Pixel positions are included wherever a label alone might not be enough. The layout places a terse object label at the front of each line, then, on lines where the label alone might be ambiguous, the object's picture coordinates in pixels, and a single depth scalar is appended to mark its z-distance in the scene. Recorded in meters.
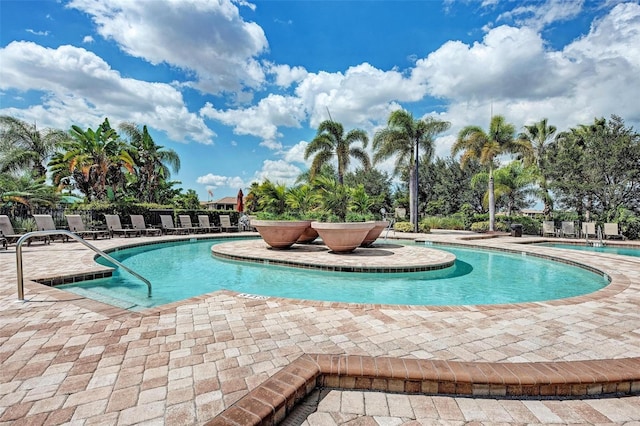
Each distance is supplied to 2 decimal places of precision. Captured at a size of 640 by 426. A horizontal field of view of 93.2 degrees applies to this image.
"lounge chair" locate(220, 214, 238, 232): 18.38
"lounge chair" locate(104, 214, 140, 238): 14.35
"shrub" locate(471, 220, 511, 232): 19.03
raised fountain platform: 7.45
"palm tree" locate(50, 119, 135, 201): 17.53
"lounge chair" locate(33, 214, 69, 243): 11.88
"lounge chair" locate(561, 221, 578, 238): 16.17
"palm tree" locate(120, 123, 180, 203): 23.30
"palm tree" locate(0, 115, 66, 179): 20.02
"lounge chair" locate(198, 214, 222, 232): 17.86
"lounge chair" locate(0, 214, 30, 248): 10.56
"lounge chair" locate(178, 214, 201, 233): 17.22
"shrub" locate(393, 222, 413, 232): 18.24
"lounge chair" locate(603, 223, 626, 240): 14.65
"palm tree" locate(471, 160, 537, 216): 19.97
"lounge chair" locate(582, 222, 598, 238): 14.79
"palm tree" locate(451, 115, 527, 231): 17.73
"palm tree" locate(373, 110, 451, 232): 18.08
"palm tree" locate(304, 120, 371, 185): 18.44
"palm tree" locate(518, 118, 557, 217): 24.21
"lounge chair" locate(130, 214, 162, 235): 15.42
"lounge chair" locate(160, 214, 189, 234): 16.42
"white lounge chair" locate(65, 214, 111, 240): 12.96
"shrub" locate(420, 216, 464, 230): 21.69
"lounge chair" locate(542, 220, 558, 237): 16.92
